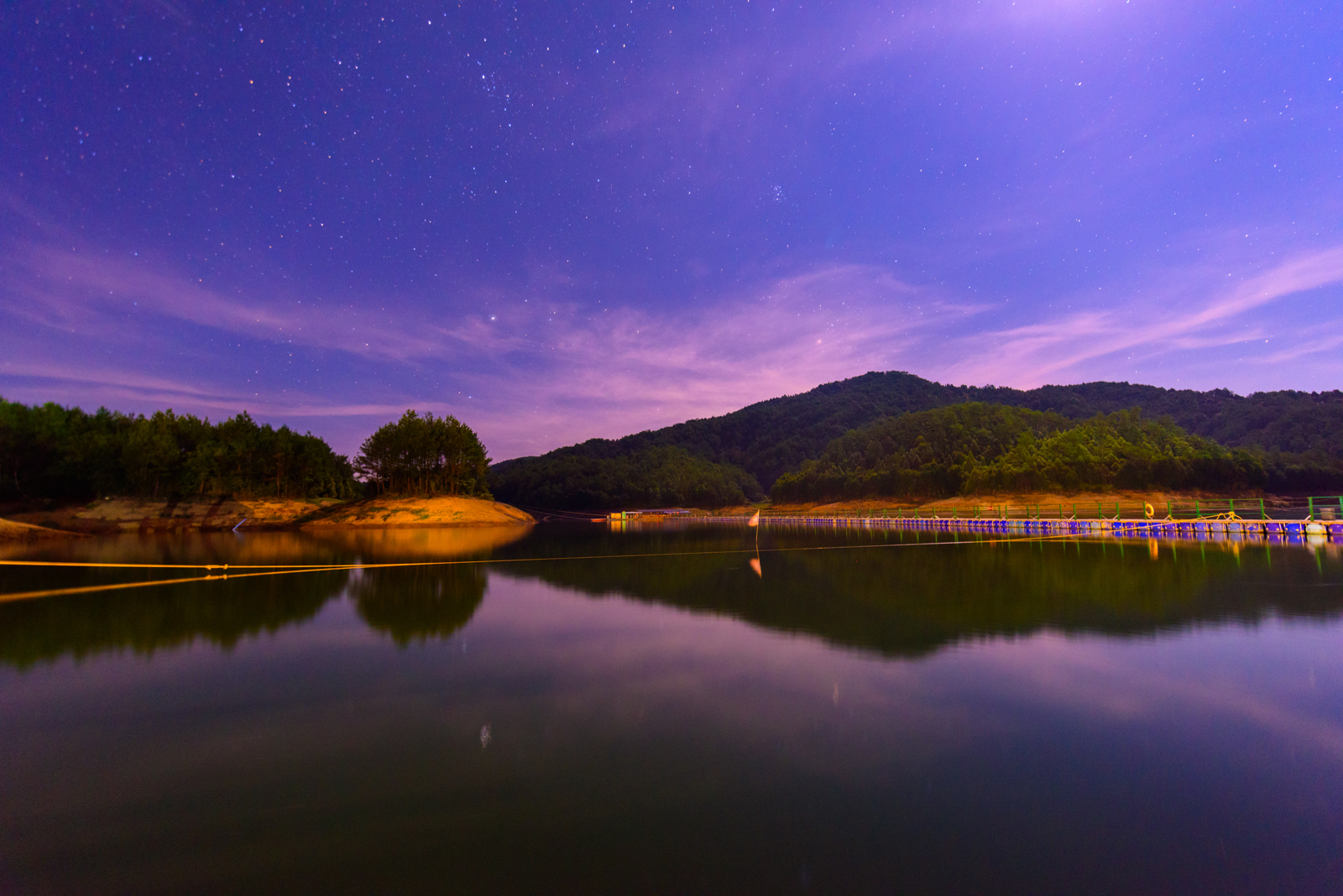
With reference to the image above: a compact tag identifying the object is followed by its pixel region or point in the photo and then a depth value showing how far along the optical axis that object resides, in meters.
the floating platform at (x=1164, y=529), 27.02
